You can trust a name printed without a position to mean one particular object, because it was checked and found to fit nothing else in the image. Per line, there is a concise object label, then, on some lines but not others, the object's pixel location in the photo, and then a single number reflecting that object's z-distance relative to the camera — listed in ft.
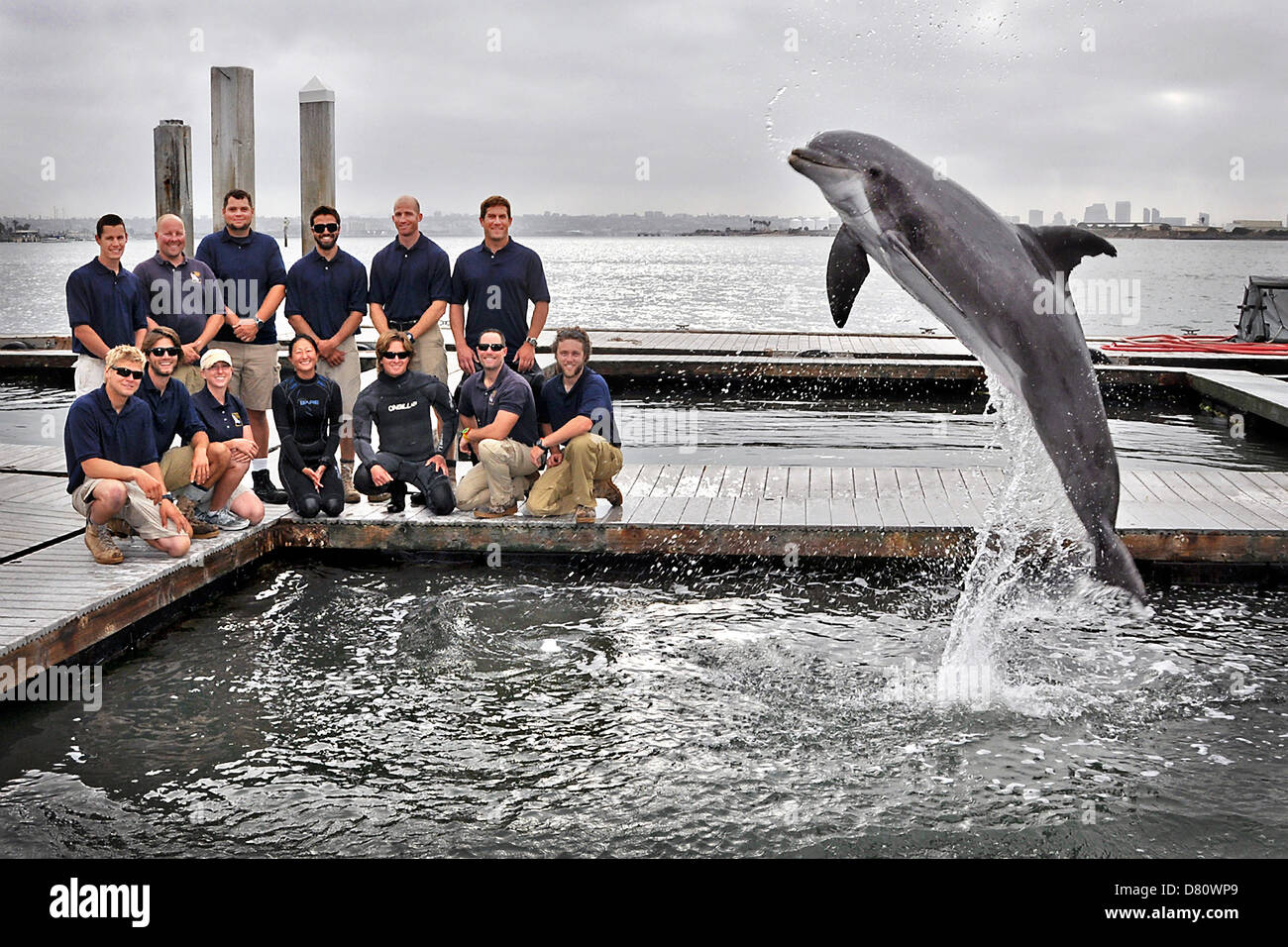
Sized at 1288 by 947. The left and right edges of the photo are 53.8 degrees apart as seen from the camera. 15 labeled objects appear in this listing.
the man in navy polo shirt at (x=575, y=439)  25.86
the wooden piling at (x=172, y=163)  45.98
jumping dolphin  17.92
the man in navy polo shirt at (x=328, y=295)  28.27
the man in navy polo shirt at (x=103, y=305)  25.91
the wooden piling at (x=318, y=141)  41.96
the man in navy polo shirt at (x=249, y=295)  28.79
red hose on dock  64.96
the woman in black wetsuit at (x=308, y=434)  26.40
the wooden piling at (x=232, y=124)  43.06
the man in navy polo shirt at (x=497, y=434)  26.14
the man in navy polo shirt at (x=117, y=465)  22.11
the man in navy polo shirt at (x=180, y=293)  27.96
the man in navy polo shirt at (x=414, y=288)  28.43
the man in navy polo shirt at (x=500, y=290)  27.78
